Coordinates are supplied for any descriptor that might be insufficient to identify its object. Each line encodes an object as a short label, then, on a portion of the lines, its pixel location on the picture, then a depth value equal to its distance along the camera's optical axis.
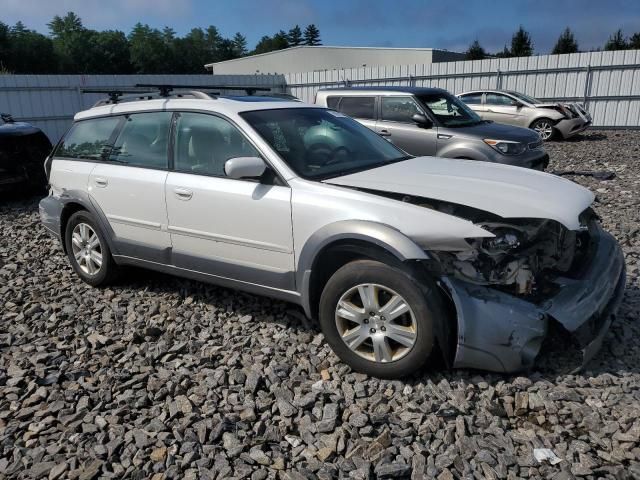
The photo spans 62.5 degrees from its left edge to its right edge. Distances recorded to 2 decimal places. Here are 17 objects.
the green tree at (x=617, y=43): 46.66
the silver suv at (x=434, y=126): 7.88
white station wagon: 2.92
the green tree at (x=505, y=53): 51.57
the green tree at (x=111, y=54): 81.38
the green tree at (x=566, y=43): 49.25
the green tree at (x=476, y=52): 53.84
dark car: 8.00
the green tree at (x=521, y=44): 50.50
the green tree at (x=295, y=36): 127.50
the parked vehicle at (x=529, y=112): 14.76
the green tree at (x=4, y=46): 63.34
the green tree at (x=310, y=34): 129.00
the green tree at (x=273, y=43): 124.56
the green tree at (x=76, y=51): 74.44
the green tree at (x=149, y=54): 84.06
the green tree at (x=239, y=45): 126.61
